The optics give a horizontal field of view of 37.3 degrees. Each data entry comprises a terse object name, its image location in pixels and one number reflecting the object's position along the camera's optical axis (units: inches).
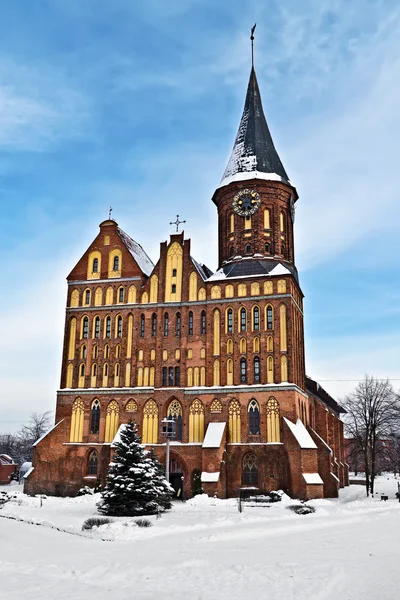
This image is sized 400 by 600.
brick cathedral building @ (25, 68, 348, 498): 1533.0
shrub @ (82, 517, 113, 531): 871.2
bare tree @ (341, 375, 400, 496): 1881.2
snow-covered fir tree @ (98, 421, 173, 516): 1059.9
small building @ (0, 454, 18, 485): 2655.0
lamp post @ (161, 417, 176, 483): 1293.1
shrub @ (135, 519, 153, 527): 906.1
